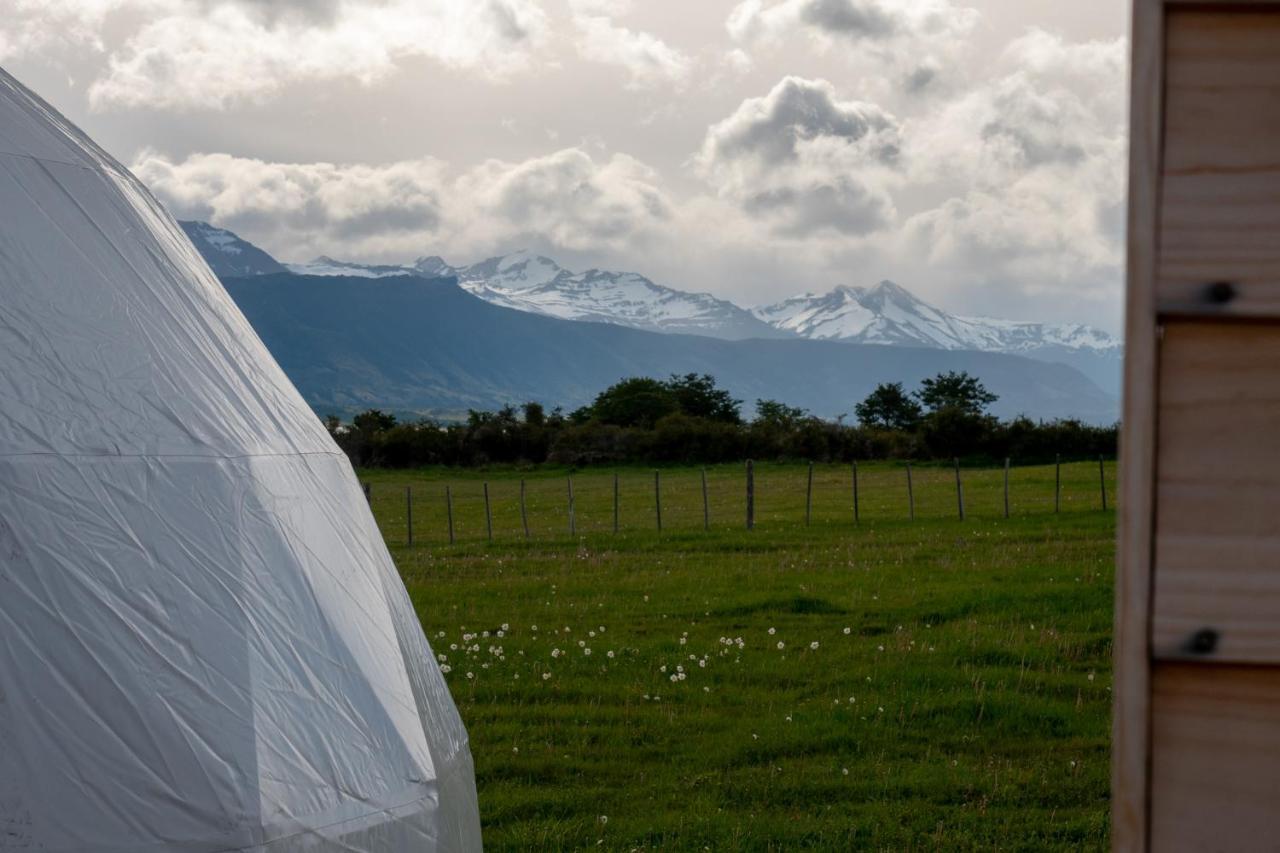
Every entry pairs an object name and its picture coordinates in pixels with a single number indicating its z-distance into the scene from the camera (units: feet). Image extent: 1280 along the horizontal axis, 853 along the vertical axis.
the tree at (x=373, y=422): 253.77
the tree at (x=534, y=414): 257.14
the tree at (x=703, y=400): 310.04
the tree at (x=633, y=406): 311.68
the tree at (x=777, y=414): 231.71
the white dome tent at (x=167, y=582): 15.08
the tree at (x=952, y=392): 328.29
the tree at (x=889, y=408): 303.89
